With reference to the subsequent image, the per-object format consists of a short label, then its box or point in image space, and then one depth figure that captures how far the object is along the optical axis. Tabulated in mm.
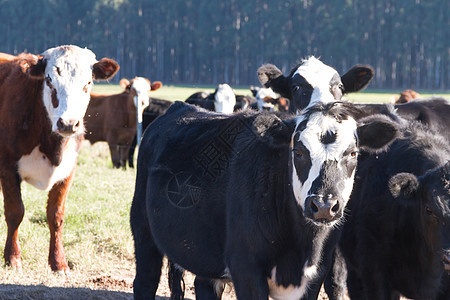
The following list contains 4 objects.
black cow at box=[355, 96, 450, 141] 12672
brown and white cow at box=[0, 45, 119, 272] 12945
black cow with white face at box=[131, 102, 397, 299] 7430
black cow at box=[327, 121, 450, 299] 8383
